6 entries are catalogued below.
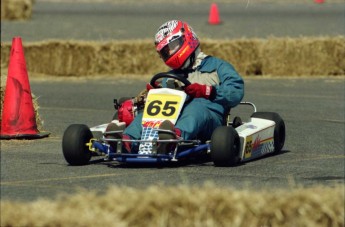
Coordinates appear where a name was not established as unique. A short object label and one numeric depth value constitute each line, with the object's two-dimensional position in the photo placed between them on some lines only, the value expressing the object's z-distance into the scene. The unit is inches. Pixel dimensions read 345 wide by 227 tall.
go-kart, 724.0
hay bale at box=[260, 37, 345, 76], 1487.5
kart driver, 745.0
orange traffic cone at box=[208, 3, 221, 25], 2370.8
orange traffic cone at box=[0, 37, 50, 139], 900.6
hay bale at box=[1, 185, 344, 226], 390.3
